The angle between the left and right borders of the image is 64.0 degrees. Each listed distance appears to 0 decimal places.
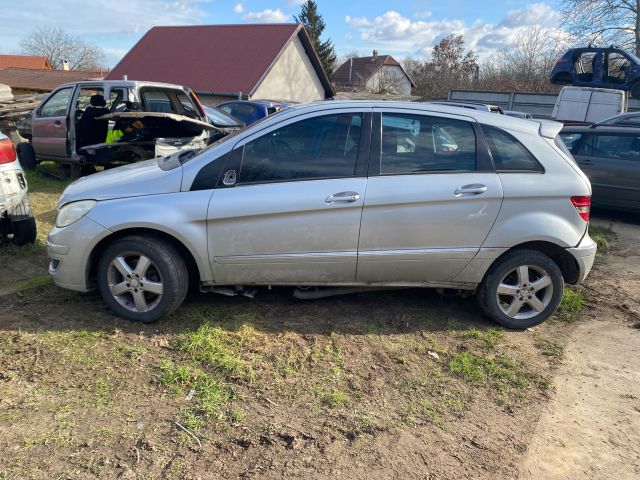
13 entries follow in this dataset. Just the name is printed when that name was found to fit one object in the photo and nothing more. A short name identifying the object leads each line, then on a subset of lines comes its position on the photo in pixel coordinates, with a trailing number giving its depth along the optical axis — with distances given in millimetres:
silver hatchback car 3830
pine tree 44781
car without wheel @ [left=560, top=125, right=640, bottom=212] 8117
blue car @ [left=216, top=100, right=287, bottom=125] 12375
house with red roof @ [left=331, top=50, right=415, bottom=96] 55478
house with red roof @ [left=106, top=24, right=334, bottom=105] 24953
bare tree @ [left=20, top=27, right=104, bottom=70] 63938
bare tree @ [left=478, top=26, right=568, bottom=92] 32594
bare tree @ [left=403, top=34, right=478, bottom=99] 35406
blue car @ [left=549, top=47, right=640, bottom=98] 14430
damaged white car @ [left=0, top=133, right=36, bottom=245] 4852
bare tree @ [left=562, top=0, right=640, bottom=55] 30266
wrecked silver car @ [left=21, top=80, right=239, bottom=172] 8000
